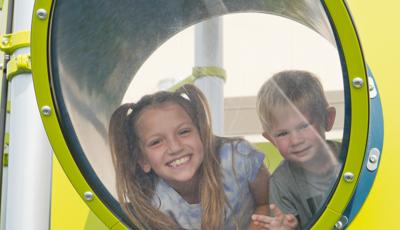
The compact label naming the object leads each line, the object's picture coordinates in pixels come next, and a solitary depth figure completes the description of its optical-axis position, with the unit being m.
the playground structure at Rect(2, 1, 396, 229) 2.22
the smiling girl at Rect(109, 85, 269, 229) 2.36
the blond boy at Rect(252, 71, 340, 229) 2.29
